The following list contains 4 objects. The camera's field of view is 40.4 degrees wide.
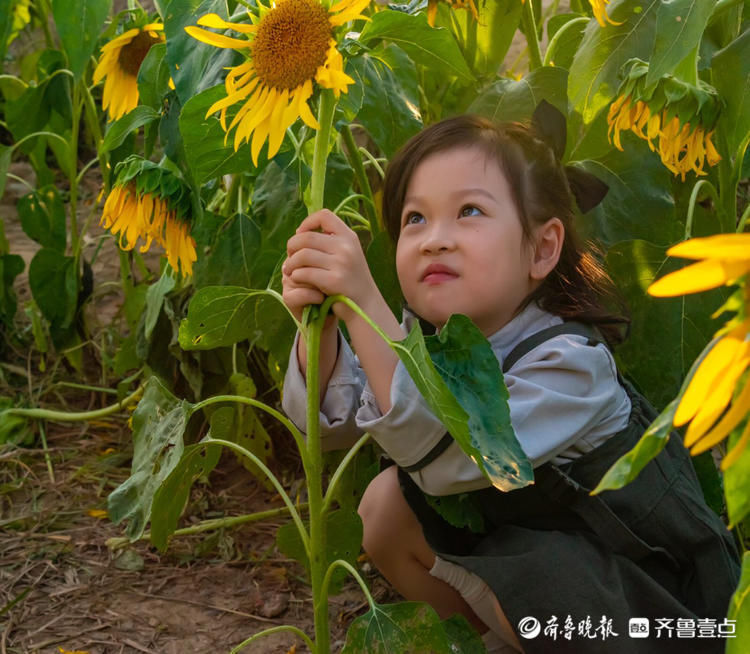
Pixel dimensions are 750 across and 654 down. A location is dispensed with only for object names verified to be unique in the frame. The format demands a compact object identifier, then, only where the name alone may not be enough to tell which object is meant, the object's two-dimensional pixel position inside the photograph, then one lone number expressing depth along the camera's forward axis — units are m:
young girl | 0.98
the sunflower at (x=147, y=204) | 1.15
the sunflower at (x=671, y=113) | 1.06
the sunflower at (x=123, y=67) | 1.41
